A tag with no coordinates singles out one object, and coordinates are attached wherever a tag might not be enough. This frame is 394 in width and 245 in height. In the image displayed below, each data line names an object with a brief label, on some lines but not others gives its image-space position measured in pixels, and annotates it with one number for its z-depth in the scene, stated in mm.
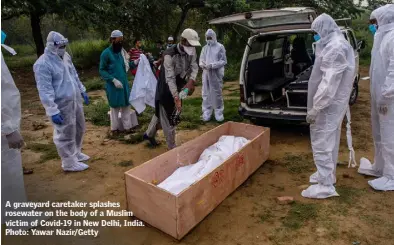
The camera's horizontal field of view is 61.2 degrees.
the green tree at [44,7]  10094
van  4898
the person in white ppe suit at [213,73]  6512
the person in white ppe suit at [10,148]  2839
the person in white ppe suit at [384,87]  3527
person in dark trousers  4078
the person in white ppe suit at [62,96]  4016
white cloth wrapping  3299
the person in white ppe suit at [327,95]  3256
